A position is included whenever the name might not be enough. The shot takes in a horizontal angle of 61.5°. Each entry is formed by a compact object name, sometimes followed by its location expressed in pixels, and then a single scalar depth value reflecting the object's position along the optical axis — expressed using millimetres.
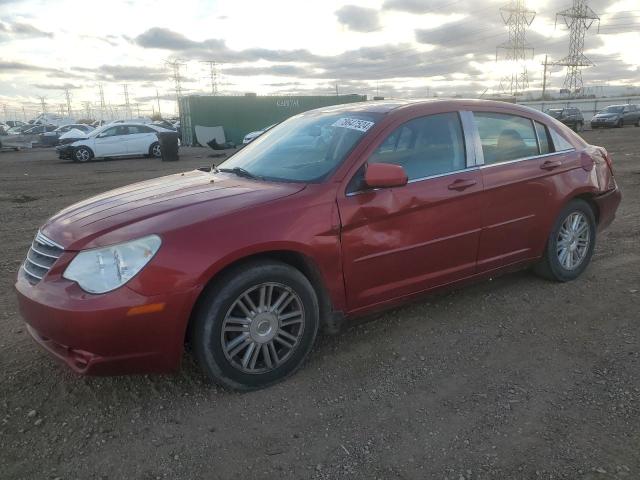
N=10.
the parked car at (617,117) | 35281
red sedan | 2779
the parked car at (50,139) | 32519
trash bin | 19859
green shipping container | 32312
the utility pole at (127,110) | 133600
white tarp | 32062
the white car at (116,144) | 20281
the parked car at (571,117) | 34175
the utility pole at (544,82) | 78000
